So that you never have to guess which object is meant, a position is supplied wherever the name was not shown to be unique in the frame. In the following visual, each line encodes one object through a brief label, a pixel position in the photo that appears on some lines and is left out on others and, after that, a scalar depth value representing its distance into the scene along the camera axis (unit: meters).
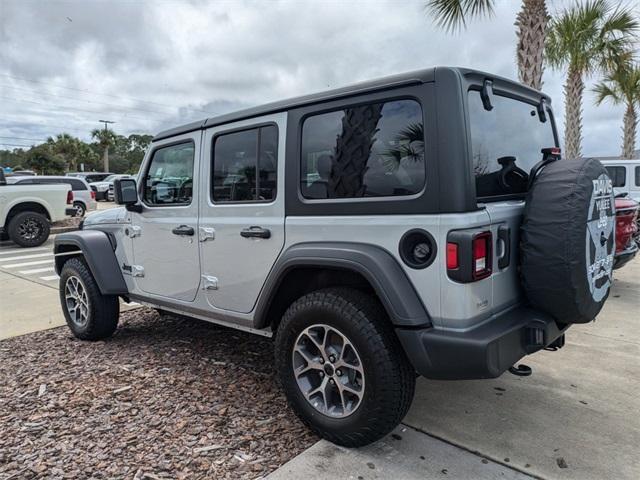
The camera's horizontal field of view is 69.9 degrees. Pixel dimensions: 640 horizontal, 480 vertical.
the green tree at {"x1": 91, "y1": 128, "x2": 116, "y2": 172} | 55.34
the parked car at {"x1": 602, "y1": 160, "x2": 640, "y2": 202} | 9.59
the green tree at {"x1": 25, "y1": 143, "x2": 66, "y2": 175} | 48.72
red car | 5.18
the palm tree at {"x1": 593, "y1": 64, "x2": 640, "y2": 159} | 13.29
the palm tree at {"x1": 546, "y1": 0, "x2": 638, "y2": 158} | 9.36
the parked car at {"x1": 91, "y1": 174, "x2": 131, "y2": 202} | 21.97
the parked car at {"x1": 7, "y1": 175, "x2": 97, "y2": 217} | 14.27
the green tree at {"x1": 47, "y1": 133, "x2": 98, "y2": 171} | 54.50
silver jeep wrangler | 2.15
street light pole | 52.25
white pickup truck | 10.69
